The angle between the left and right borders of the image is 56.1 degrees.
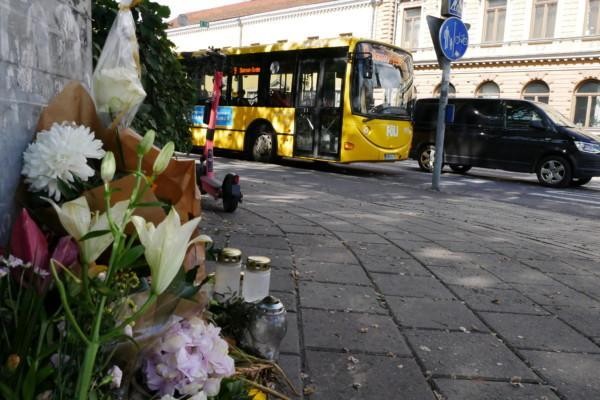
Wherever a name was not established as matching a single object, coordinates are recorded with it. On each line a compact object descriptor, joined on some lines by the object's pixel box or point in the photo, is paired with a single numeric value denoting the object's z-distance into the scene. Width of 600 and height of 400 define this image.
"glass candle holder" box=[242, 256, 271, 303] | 2.04
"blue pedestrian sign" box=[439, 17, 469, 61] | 8.95
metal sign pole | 9.50
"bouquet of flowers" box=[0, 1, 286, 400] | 0.92
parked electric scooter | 5.53
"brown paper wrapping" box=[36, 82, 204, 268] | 1.23
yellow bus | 11.72
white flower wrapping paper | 1.45
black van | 11.99
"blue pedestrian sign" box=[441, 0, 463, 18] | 9.18
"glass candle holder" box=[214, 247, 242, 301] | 2.11
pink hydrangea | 1.17
